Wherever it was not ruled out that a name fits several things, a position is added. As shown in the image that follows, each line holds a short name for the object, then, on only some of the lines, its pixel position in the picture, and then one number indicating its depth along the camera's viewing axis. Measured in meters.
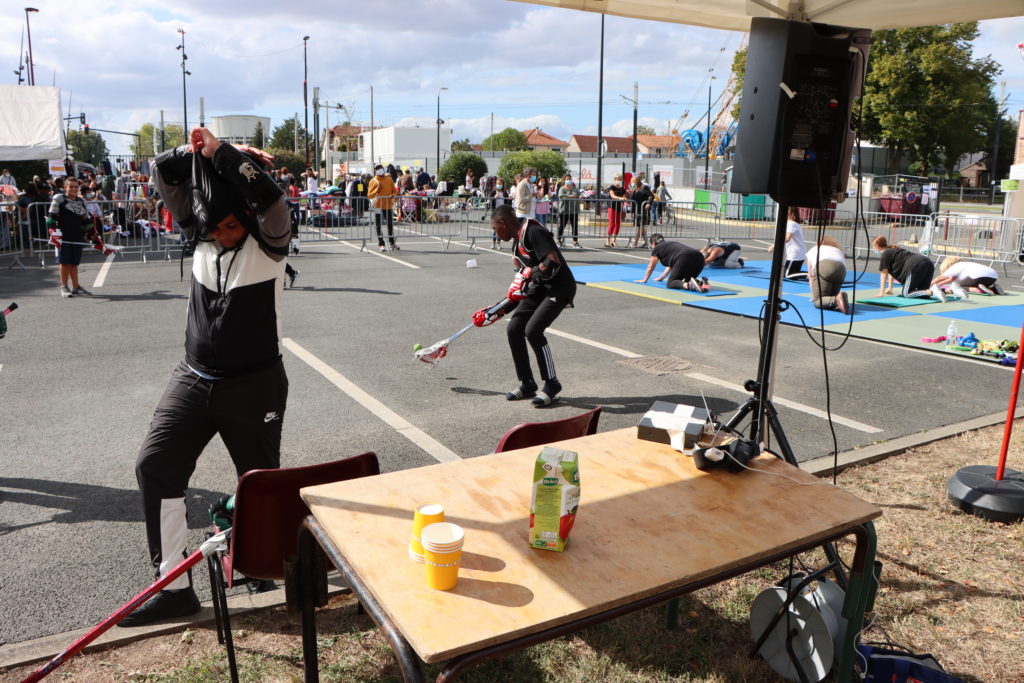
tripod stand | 4.12
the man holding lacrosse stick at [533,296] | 6.98
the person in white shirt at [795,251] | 14.54
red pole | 4.65
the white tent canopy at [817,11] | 3.96
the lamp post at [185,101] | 54.34
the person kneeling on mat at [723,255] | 17.48
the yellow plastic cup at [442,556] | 2.13
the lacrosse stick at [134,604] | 2.54
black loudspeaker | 3.91
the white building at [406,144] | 77.88
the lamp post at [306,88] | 51.91
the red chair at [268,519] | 2.92
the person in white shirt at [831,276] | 12.20
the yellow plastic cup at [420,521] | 2.31
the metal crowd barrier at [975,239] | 19.69
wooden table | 2.05
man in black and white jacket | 3.42
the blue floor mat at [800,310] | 11.52
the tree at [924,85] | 50.94
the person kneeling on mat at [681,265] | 13.98
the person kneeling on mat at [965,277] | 13.93
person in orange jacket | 19.42
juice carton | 2.35
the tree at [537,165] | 49.78
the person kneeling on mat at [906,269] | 13.80
